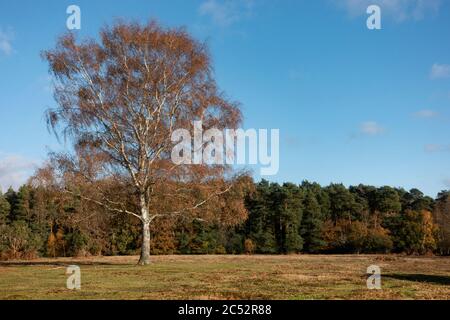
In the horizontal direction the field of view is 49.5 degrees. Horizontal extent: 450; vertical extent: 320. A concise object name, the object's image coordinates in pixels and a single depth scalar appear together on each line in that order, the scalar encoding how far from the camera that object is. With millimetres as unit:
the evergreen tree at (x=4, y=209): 71812
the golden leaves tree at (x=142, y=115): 30797
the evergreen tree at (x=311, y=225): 73500
